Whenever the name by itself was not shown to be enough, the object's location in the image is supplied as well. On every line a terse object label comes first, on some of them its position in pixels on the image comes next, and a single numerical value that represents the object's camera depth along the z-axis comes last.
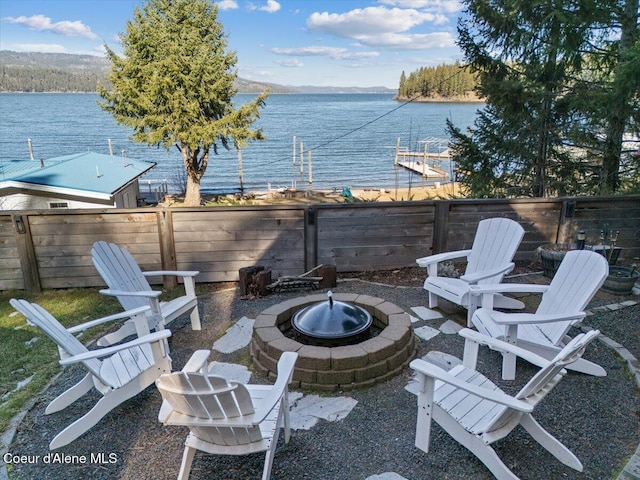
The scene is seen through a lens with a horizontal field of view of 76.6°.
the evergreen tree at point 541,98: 5.77
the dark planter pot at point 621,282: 4.01
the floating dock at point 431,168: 23.38
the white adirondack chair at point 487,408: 1.85
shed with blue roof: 10.20
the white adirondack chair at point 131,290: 3.05
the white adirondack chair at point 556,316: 2.65
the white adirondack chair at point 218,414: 1.63
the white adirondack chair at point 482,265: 3.48
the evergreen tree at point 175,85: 15.00
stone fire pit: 2.65
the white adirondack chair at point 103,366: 2.19
